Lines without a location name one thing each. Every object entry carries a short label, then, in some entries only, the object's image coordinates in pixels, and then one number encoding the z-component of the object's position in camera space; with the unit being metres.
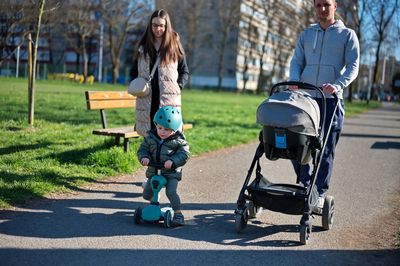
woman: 6.11
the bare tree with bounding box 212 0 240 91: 63.34
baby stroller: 4.69
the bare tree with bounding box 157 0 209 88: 62.05
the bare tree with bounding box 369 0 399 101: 33.62
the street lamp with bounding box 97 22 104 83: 55.87
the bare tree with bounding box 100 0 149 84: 49.59
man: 5.42
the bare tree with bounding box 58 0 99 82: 42.25
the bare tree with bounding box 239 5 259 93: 66.31
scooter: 5.03
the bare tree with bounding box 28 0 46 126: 9.99
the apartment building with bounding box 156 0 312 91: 55.16
